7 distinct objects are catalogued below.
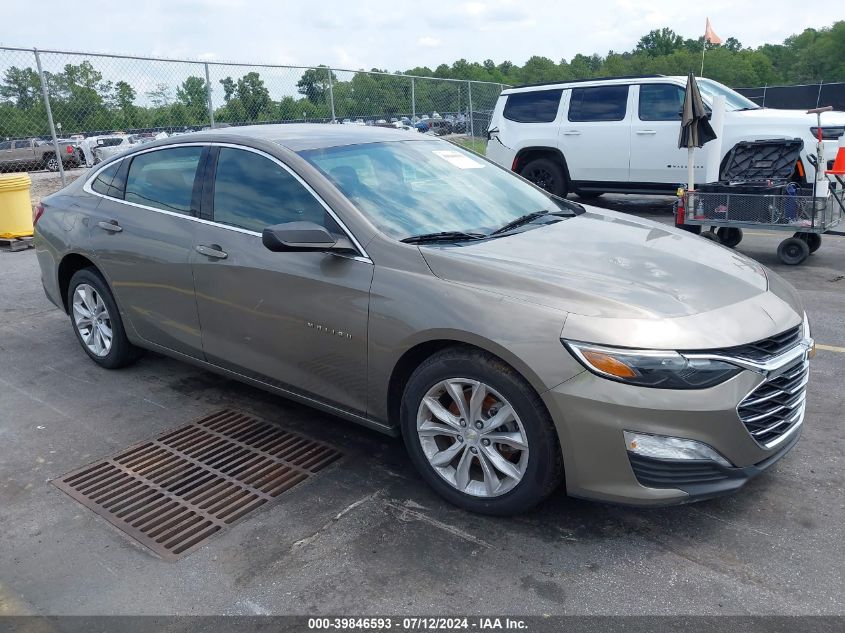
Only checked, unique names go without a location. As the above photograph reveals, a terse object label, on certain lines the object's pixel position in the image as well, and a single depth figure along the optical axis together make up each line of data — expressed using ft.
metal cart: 23.52
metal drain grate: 10.30
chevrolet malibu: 8.72
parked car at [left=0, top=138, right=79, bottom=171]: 41.34
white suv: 32.76
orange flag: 31.58
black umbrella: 25.55
